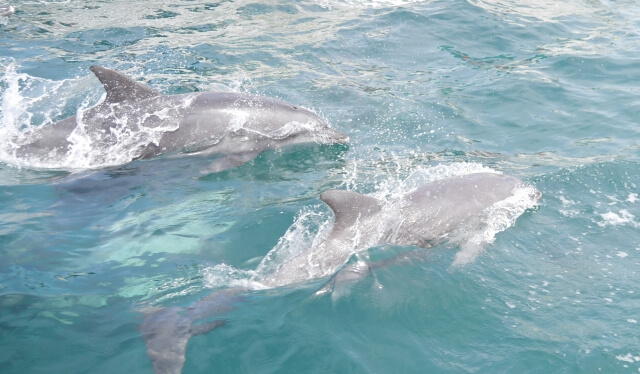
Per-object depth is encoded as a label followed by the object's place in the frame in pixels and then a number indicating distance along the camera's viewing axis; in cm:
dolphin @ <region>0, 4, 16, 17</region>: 1820
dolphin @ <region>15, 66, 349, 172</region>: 988
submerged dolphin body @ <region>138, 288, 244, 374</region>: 556
